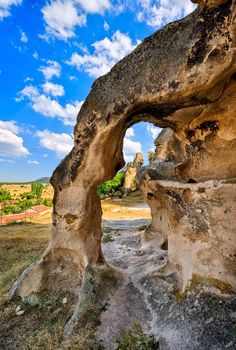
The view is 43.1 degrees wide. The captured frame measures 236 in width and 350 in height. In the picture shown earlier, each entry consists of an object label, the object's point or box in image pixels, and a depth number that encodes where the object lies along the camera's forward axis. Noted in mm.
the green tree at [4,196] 47281
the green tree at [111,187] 52750
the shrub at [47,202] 47969
